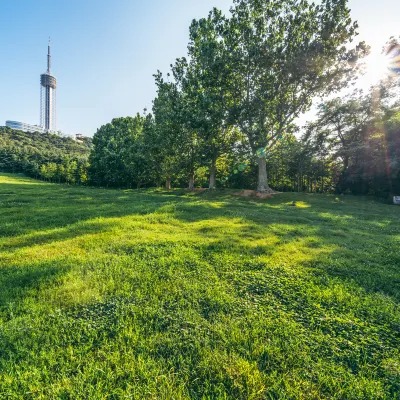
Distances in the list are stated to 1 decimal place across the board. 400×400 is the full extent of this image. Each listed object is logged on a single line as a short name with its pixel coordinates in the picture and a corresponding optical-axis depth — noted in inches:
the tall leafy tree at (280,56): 776.9
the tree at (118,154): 1465.3
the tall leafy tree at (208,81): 822.5
